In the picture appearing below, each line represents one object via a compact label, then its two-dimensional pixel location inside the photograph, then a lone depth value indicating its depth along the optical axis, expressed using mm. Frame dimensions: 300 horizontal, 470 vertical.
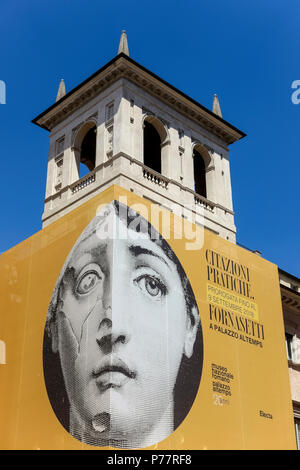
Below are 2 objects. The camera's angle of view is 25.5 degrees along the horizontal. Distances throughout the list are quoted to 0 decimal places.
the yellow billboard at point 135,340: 18500
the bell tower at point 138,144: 25453
